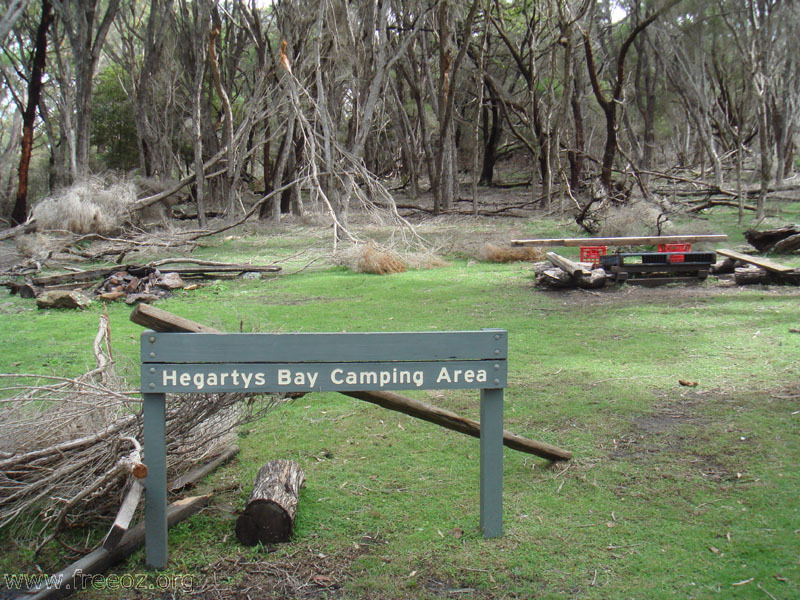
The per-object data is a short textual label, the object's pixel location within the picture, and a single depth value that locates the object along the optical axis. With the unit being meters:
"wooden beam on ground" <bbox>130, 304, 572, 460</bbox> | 3.42
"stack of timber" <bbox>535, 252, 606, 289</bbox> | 10.42
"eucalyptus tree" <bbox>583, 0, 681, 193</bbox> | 16.44
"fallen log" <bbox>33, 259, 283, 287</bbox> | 11.48
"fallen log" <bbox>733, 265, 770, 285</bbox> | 10.27
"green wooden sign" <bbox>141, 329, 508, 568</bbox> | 3.28
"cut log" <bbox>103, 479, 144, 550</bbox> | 3.02
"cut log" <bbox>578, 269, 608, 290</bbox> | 10.45
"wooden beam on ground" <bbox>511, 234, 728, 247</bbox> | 11.50
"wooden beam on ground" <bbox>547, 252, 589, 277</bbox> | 10.36
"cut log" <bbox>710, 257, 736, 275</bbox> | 11.21
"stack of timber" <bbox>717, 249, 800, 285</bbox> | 10.03
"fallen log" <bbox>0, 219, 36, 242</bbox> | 15.17
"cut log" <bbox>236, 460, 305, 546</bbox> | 3.59
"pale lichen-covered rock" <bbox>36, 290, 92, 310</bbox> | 9.91
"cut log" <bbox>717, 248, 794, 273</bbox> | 10.06
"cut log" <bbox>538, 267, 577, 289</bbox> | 10.50
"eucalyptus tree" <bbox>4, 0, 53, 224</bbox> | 18.23
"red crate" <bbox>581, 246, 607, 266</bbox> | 11.30
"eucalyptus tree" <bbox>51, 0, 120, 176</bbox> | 18.41
